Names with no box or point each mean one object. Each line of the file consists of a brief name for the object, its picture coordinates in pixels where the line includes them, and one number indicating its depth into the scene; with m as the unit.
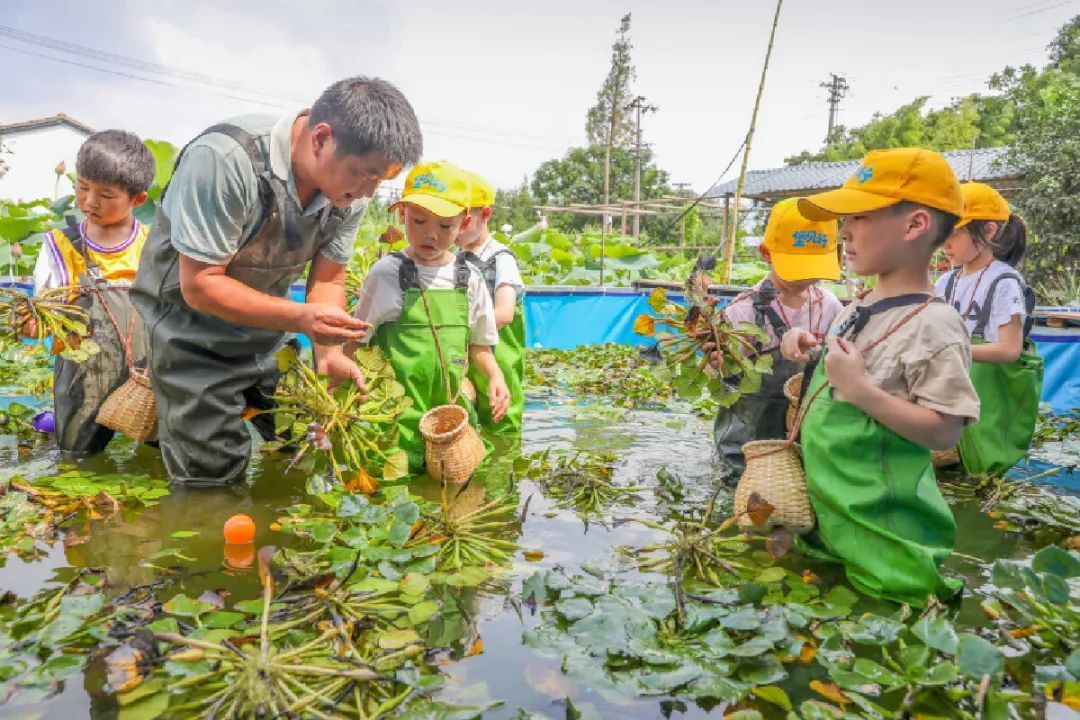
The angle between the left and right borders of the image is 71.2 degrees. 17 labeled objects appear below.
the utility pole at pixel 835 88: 49.03
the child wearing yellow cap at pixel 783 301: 3.01
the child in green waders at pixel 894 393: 2.08
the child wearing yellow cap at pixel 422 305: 3.19
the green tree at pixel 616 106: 38.12
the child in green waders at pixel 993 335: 3.53
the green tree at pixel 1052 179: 13.71
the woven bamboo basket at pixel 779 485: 2.37
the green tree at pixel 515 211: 41.75
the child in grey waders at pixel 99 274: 3.32
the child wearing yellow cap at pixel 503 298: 4.05
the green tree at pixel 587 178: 43.94
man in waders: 2.58
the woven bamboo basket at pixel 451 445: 2.97
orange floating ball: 2.51
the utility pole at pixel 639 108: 38.91
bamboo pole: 6.33
